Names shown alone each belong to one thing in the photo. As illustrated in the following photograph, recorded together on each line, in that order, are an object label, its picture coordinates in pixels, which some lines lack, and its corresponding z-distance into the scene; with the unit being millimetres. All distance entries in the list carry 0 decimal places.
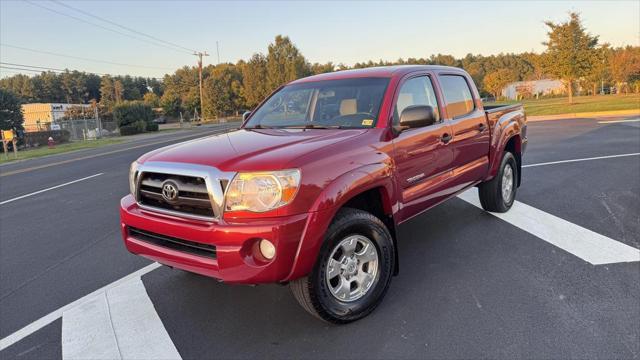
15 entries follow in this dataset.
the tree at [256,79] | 67125
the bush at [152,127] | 46716
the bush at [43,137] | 32131
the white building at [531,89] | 75062
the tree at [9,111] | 39688
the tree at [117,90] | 102406
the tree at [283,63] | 63750
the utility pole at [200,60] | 61169
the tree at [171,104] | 83562
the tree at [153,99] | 98188
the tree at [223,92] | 70625
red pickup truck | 2801
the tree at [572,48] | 29641
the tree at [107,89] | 104875
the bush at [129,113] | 46375
